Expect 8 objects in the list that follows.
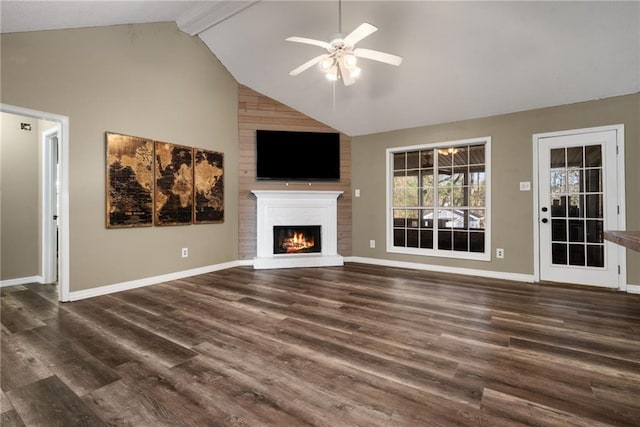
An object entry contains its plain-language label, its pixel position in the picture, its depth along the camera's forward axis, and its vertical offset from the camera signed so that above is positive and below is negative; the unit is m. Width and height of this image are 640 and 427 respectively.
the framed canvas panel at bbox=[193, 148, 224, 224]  4.59 +0.45
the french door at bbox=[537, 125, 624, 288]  3.75 +0.04
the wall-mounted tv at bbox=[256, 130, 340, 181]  5.32 +1.06
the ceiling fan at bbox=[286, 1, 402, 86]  2.63 +1.53
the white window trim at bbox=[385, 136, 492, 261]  4.50 +0.03
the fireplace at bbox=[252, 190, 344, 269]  5.14 -0.28
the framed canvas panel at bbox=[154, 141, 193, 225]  4.10 +0.45
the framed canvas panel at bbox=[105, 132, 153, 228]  3.61 +0.44
